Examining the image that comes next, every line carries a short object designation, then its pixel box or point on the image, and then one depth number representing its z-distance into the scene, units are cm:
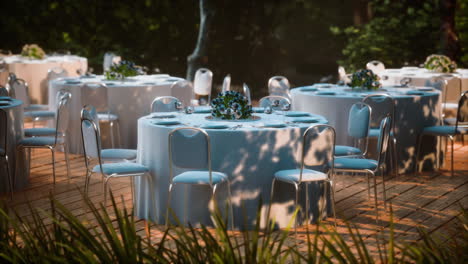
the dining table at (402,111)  1224
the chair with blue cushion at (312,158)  863
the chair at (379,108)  1191
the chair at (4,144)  1018
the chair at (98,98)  1296
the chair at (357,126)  1031
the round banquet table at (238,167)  894
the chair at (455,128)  1184
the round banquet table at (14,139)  1073
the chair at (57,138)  1091
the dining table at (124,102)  1374
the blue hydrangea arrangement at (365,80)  1293
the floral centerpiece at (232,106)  980
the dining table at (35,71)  1953
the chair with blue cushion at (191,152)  829
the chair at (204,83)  1553
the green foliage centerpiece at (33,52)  2017
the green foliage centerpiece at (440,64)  1630
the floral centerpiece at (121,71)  1446
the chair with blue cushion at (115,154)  1003
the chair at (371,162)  930
